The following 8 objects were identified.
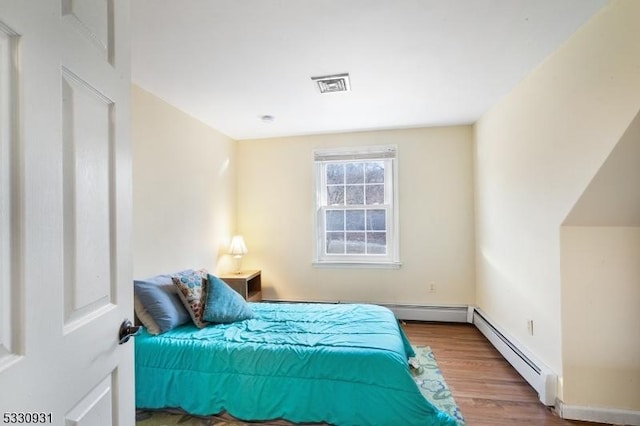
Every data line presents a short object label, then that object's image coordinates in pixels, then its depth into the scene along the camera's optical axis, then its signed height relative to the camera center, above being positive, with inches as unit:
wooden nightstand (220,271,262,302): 128.2 -31.0
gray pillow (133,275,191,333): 80.4 -24.2
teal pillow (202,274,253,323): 87.5 -27.3
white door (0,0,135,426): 22.1 +0.4
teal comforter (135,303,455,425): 65.3 -37.6
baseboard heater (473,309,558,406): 75.5 -45.0
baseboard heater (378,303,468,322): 133.6 -45.5
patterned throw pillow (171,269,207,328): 86.3 -23.1
